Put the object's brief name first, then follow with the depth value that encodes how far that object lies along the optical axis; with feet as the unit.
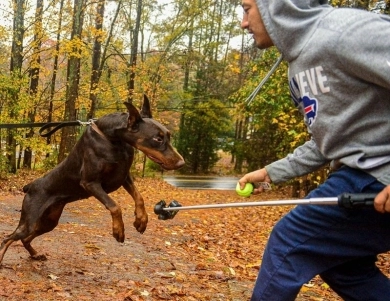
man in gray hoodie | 6.68
